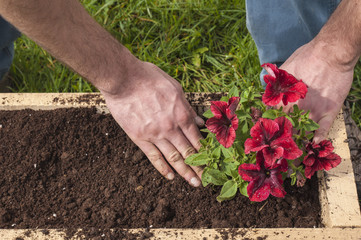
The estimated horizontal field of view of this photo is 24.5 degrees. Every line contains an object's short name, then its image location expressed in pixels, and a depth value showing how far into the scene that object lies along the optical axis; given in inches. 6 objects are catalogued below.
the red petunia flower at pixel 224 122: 38.8
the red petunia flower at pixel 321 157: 39.9
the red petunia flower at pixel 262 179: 39.0
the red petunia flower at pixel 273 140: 38.0
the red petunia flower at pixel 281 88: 39.0
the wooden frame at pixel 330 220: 40.2
